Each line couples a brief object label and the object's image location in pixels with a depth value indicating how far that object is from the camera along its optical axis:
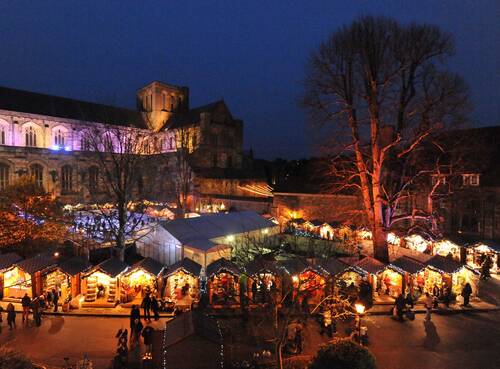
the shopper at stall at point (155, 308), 13.52
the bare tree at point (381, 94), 15.73
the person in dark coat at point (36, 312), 12.75
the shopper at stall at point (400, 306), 13.65
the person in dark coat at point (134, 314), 12.12
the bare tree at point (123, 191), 18.28
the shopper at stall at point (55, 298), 14.05
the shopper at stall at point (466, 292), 14.73
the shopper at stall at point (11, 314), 12.30
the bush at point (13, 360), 6.14
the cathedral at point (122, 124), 40.06
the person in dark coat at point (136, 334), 11.43
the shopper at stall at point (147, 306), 13.47
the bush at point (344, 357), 6.55
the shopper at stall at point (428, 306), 13.43
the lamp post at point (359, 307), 10.09
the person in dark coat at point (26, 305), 12.91
